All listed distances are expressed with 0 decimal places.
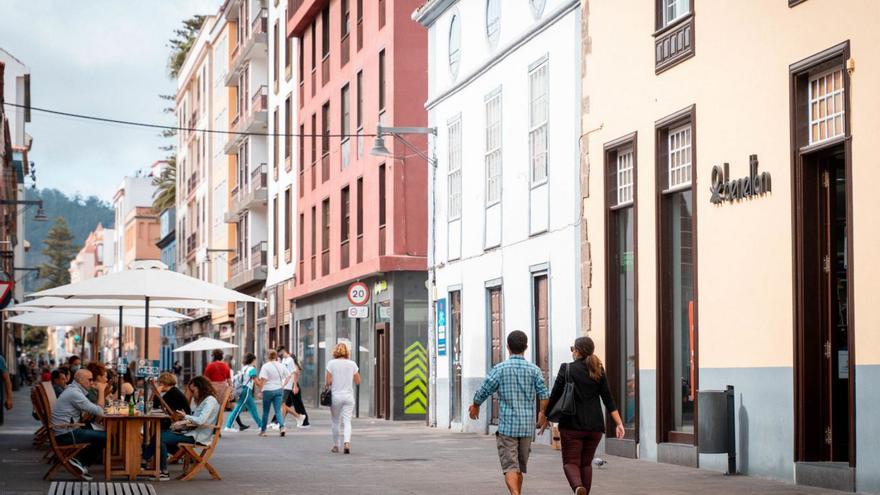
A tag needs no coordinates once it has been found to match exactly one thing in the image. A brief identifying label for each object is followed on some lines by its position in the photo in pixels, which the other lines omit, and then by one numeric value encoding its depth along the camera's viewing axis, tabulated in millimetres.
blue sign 31531
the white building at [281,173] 50469
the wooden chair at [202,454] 16828
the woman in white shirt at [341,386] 22969
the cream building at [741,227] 14742
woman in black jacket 13547
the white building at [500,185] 23656
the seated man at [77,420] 16938
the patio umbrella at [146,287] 18250
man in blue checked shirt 13367
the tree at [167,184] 99625
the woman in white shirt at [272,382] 29375
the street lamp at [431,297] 31781
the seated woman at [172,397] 18159
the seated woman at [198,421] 16984
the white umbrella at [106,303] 22328
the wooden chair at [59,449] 16531
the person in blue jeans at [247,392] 30719
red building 35594
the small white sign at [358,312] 33125
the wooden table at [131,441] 16828
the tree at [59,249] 193000
